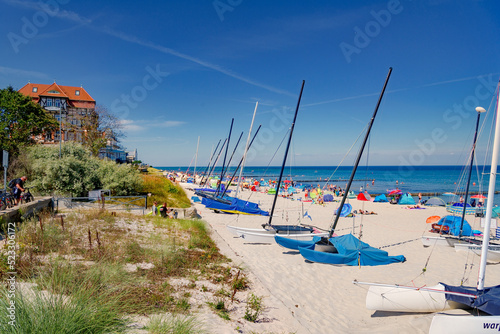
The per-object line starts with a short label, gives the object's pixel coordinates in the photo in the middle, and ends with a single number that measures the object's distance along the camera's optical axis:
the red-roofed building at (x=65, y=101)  33.31
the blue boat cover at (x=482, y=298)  6.49
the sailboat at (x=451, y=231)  14.88
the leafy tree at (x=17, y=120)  23.70
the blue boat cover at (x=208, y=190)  35.83
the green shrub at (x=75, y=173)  17.27
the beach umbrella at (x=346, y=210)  24.63
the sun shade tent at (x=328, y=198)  38.56
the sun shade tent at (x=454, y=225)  16.27
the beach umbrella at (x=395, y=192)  43.44
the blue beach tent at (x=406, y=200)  37.96
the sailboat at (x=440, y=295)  7.09
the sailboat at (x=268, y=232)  14.48
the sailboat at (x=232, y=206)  24.25
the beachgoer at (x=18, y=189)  11.62
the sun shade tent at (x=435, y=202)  37.25
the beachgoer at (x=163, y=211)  15.62
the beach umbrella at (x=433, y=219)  19.76
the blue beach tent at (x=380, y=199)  40.62
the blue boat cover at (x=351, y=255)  11.53
